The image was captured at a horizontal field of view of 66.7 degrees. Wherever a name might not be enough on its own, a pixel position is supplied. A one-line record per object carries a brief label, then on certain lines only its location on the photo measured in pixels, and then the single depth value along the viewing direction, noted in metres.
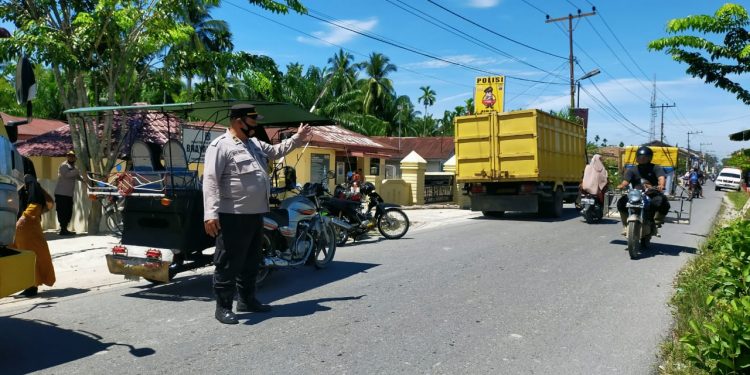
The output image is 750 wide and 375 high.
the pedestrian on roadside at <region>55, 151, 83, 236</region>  11.19
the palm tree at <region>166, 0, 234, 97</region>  10.91
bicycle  10.15
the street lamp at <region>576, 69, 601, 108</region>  30.92
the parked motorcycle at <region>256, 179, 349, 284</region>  6.54
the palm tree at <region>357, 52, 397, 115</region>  46.94
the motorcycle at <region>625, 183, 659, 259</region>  8.57
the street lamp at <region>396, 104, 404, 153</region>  49.25
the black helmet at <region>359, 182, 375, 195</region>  11.38
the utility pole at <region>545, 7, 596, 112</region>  30.39
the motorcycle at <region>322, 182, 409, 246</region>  10.23
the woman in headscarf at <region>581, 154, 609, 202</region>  12.93
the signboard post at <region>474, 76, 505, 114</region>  20.25
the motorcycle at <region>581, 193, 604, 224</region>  13.68
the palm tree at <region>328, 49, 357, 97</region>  42.12
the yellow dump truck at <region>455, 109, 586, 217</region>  14.62
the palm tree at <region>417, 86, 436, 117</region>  67.31
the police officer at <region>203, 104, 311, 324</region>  4.94
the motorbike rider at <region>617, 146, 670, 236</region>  8.99
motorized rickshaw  5.80
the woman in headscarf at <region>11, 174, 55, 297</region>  6.08
